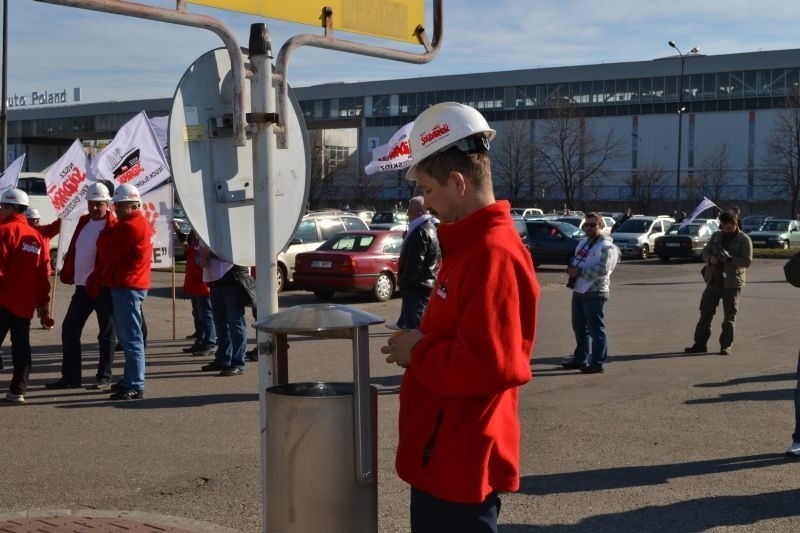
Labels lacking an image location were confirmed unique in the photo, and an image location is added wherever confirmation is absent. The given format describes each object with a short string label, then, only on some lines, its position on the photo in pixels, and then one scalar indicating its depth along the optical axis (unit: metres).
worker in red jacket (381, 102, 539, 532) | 3.00
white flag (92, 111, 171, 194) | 14.76
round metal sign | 4.04
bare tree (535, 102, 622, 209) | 70.06
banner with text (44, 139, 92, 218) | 15.61
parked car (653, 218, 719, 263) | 36.31
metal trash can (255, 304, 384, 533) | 3.54
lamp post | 61.56
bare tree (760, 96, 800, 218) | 63.47
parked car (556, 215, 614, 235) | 41.06
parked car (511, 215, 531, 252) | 31.45
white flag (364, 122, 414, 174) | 19.30
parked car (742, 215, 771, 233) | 52.18
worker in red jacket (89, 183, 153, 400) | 9.67
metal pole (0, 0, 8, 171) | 28.83
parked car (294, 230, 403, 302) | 20.42
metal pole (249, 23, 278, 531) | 4.05
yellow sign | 4.02
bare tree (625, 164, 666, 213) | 71.50
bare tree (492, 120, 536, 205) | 72.62
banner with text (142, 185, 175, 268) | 15.09
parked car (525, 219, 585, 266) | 32.31
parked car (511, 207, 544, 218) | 51.88
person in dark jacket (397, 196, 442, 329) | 9.96
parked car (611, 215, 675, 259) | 39.12
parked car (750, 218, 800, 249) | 46.53
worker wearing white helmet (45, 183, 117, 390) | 10.30
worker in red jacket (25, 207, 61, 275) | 11.34
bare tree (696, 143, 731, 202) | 70.94
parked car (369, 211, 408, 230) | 38.28
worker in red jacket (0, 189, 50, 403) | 9.51
